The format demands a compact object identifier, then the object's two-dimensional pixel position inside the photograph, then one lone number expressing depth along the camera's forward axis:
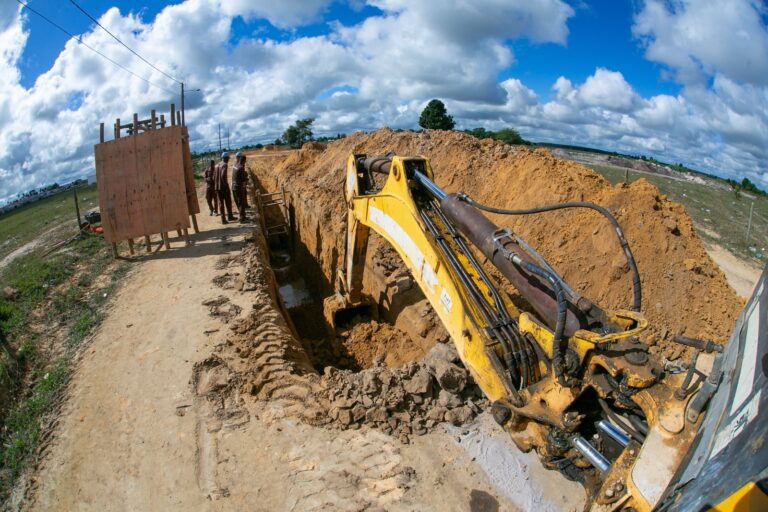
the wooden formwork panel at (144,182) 10.47
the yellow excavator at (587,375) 1.73
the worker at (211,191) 13.34
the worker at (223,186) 12.77
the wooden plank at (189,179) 10.95
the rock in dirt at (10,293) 8.51
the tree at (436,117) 28.88
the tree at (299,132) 51.03
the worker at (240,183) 12.84
